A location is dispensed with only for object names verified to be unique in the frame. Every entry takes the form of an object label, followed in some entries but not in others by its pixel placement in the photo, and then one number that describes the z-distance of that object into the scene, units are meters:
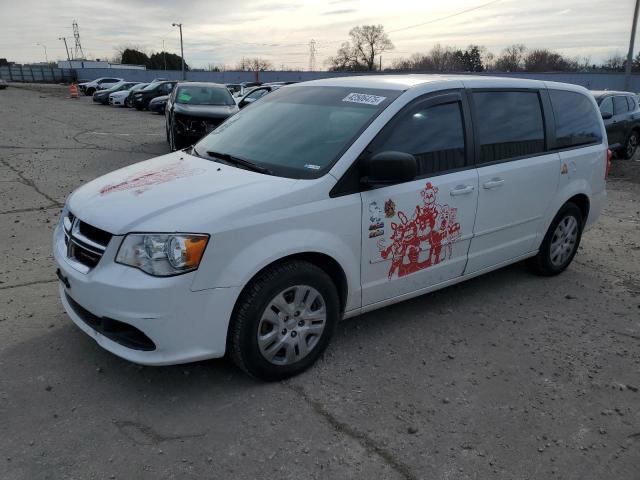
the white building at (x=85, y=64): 91.31
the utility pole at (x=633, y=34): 30.48
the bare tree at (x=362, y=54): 89.19
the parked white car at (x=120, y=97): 30.31
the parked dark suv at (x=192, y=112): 11.34
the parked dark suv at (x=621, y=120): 12.74
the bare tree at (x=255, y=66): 100.57
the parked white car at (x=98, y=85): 41.19
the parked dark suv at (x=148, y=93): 27.25
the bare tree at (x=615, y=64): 61.53
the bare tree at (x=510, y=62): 74.50
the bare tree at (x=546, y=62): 70.09
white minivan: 2.88
